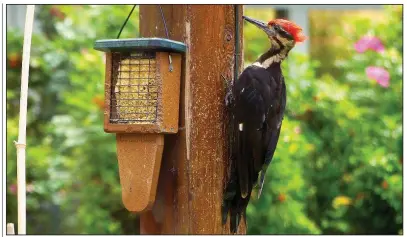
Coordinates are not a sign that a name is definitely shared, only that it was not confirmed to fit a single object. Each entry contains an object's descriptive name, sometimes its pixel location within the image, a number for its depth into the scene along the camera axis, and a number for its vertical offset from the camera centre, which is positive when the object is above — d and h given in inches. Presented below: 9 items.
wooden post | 258.1 -4.4
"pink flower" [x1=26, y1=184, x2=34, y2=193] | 491.2 -24.4
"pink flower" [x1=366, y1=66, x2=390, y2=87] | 470.9 +10.3
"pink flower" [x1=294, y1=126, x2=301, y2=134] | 449.1 -5.8
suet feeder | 249.3 +0.4
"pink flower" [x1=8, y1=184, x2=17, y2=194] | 481.9 -24.1
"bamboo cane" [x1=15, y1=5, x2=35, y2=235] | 220.4 -4.9
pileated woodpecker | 266.5 -1.1
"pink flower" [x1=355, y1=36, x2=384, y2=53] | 485.4 +20.0
